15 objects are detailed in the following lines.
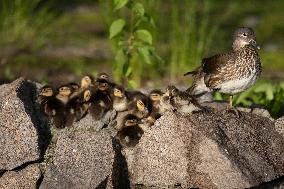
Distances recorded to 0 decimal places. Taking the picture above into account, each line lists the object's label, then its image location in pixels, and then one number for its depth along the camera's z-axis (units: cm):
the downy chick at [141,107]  1686
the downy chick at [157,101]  1700
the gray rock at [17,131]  1577
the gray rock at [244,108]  1731
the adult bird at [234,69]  1705
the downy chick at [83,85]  1797
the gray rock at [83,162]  1531
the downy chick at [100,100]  1666
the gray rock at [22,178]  1563
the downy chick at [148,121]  1634
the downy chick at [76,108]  1659
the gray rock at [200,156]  1519
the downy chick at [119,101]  1727
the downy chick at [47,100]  1664
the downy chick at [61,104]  1647
